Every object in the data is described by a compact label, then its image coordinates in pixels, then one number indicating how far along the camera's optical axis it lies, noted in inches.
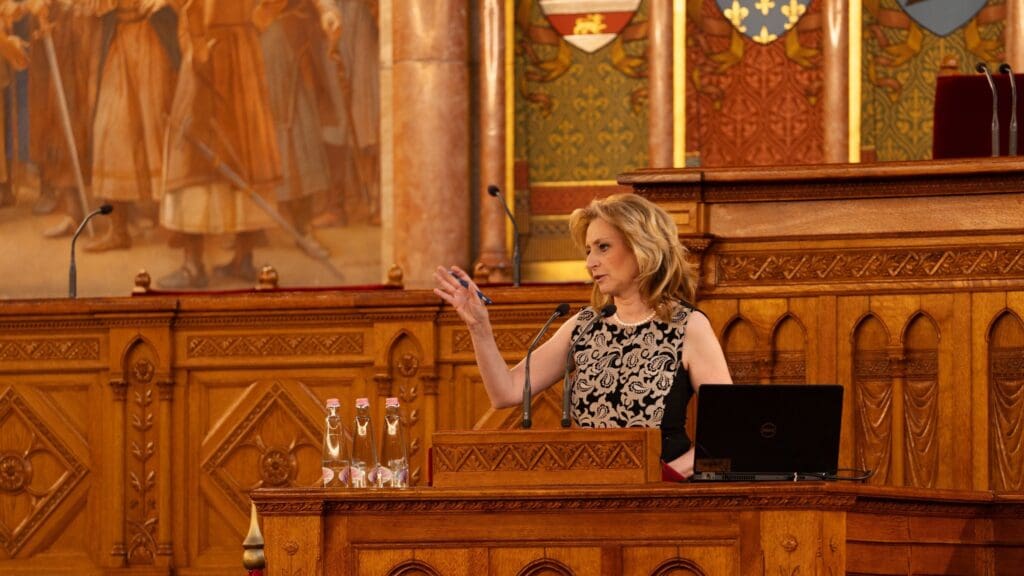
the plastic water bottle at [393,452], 396.3
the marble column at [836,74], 843.0
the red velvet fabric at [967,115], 498.0
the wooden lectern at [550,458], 331.1
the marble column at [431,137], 857.4
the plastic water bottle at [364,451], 394.5
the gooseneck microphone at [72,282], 632.7
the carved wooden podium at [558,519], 317.5
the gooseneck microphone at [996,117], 486.9
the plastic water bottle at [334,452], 394.3
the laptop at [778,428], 338.1
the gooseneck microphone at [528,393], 358.7
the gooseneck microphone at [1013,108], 487.8
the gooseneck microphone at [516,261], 617.0
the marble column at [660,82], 860.3
